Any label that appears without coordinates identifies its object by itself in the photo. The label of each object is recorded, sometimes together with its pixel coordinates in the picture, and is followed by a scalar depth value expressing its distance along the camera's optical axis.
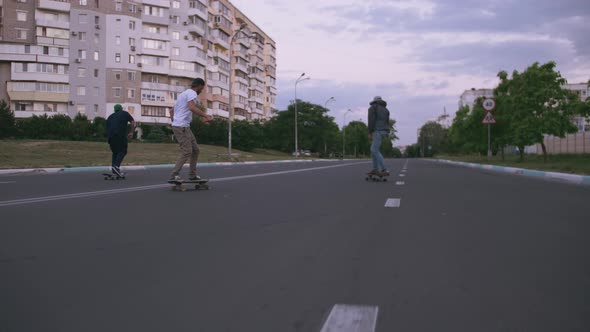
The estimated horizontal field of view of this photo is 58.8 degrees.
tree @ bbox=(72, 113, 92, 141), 51.28
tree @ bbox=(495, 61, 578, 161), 29.50
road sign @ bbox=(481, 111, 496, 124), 28.35
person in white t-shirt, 9.97
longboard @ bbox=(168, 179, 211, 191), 9.68
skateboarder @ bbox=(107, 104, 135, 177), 13.65
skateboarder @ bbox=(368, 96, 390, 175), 13.08
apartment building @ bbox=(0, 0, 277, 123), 66.81
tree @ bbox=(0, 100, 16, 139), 46.72
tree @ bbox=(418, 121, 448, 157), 148.09
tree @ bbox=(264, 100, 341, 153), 84.56
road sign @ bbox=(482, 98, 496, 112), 27.94
